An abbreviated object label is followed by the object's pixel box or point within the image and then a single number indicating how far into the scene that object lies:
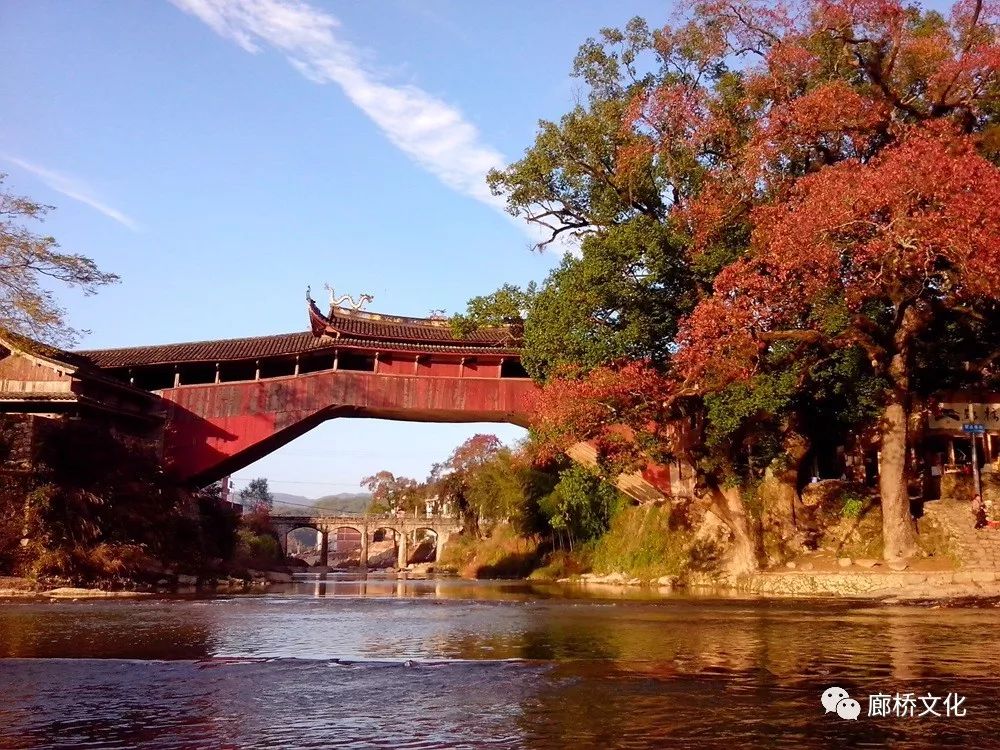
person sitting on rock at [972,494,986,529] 20.22
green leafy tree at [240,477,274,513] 106.96
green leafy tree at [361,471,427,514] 69.56
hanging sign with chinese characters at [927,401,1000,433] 26.25
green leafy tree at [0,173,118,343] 15.76
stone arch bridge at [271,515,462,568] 65.75
